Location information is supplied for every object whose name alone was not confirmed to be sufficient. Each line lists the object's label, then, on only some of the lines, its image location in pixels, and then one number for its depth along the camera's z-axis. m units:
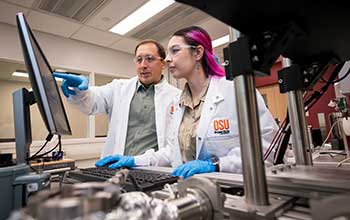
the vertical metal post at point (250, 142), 0.39
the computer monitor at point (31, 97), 0.71
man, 1.59
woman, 1.11
